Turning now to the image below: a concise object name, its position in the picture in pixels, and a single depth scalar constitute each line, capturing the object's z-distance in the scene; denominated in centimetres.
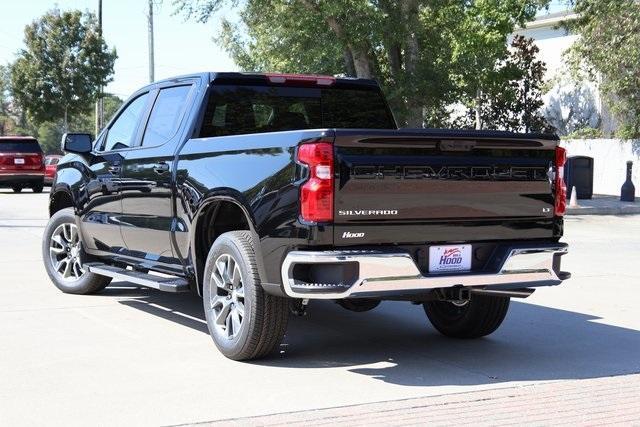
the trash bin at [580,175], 2716
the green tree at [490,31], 2776
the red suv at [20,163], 2978
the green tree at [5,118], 10800
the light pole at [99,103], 4489
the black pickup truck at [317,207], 575
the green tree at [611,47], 2603
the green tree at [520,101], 3709
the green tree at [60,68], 4909
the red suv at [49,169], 3369
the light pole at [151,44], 3350
